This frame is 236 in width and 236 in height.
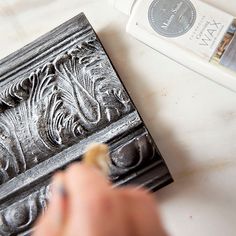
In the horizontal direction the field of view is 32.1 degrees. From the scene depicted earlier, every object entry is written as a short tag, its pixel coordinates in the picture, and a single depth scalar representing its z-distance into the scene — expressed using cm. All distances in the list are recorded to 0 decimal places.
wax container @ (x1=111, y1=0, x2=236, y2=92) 45
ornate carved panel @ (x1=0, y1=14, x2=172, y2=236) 44
